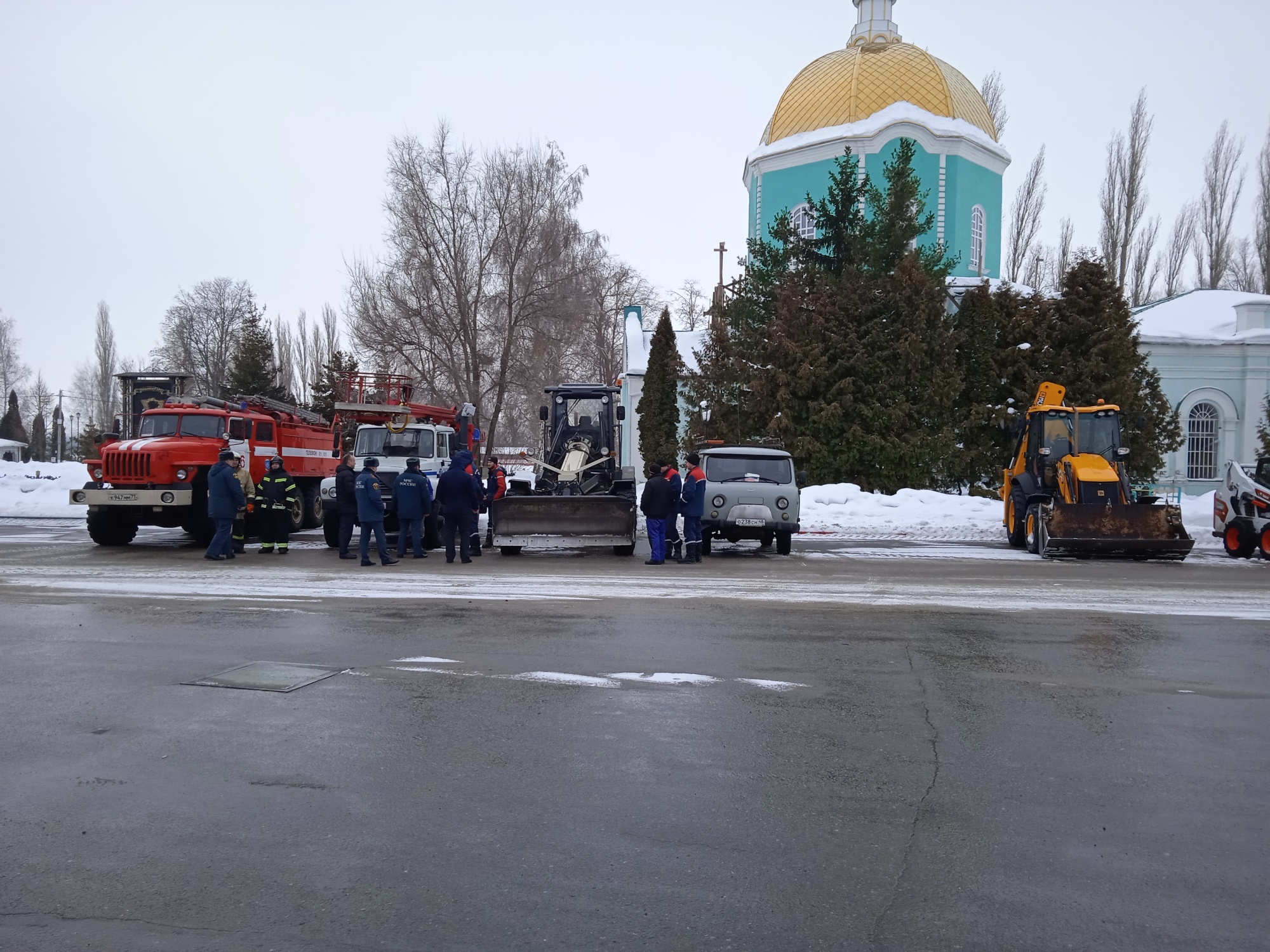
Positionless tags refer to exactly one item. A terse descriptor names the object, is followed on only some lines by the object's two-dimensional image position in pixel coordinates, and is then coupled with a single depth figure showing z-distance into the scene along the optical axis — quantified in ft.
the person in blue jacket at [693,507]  53.21
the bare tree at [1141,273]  170.81
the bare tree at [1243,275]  171.42
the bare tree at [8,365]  291.58
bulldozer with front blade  55.52
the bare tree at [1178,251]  176.86
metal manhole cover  23.82
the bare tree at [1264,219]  163.73
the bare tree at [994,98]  169.78
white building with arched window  117.50
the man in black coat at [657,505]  52.75
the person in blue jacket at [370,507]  50.96
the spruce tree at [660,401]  145.38
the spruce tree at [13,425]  274.77
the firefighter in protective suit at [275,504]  55.11
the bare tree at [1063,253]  173.61
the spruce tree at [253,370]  166.30
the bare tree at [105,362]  273.95
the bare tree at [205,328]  228.22
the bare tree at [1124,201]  167.12
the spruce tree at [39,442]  284.20
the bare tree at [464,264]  135.85
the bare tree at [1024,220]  176.86
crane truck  61.00
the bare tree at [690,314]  241.14
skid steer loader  59.16
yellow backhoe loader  55.42
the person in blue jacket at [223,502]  51.60
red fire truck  57.77
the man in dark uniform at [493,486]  59.21
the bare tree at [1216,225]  173.58
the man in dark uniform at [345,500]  53.67
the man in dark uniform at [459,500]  50.85
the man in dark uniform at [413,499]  53.62
